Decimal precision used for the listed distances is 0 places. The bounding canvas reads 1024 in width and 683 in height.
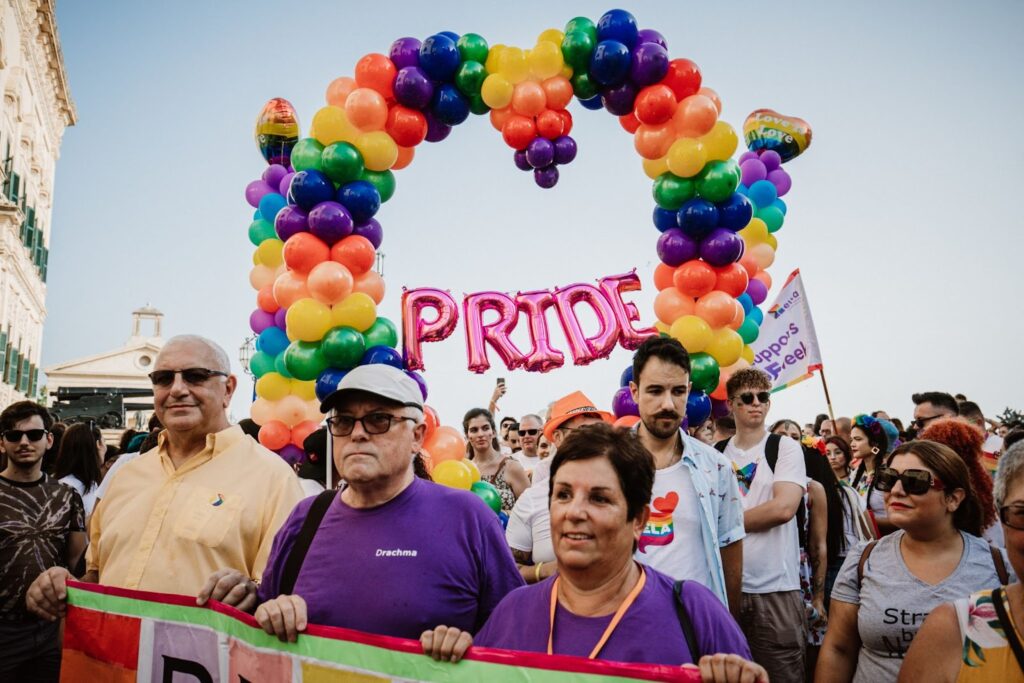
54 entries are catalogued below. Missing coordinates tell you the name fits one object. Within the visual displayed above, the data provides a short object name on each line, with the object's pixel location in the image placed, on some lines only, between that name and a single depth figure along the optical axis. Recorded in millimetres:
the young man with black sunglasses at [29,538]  3391
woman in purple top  1873
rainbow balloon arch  6852
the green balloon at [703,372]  6648
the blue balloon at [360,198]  7152
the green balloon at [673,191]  6977
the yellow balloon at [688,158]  6805
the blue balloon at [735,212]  6867
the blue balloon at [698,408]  6430
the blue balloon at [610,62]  6957
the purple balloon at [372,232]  7516
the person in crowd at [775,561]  3793
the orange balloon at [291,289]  7215
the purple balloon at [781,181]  8828
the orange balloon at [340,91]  7395
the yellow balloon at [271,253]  8086
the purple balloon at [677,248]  6947
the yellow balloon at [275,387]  7508
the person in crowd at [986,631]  1858
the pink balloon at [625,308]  8180
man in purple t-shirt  2223
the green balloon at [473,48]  7320
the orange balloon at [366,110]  7125
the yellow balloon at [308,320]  6934
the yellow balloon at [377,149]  7207
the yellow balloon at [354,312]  7012
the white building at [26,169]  20062
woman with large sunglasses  2508
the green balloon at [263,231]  8445
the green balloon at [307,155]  7242
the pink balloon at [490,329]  8312
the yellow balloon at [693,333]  6672
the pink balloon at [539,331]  8305
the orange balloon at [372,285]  7324
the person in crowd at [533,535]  3457
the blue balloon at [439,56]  7180
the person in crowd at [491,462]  6652
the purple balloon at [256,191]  8805
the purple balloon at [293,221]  7239
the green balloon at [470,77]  7258
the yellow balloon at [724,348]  6789
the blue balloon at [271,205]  8359
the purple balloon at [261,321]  8062
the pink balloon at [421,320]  8117
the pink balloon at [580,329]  8180
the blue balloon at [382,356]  7020
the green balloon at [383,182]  7426
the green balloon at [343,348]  6914
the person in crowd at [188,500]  2684
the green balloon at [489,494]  6320
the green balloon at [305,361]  7039
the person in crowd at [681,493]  2998
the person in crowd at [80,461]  5090
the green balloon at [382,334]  7184
